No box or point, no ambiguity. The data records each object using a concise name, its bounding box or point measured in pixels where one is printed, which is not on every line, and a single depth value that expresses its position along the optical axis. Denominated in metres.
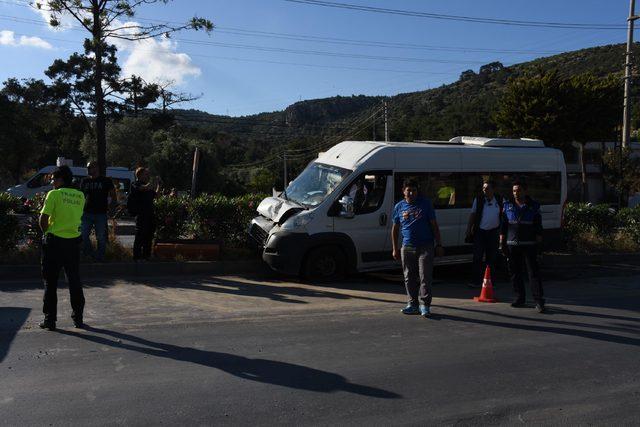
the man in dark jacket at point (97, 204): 9.33
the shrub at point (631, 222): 14.17
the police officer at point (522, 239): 7.60
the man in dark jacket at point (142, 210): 9.64
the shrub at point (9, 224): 9.48
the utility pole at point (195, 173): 11.98
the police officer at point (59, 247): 6.02
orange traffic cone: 8.30
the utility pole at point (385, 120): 37.05
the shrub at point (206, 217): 10.64
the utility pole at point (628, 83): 28.51
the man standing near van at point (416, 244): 7.02
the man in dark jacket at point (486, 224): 9.27
